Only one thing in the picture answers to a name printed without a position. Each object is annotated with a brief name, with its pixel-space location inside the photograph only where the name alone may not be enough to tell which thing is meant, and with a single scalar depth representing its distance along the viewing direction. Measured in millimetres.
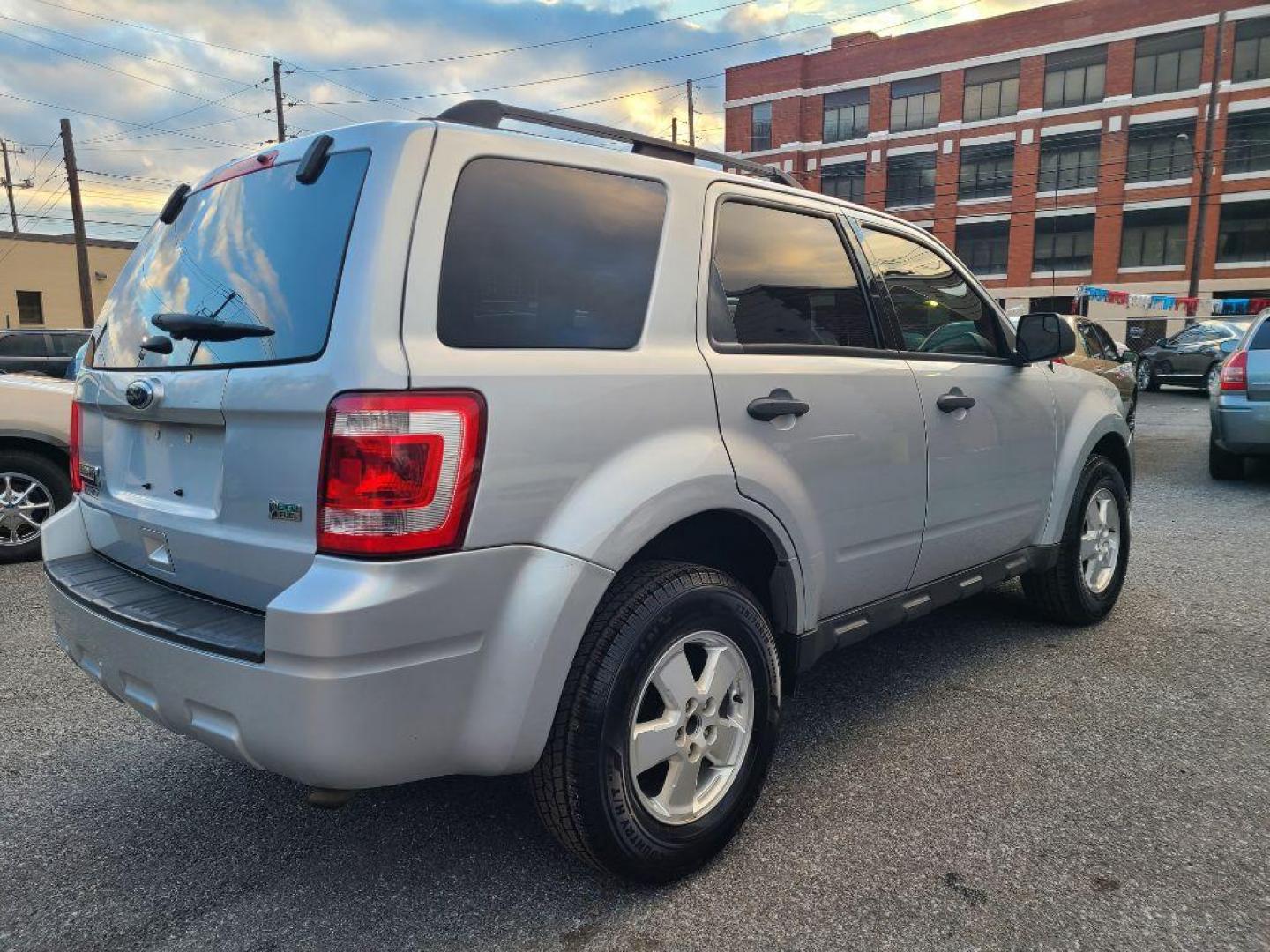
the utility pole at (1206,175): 29875
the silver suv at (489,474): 1864
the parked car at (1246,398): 7824
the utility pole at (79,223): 28845
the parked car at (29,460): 5758
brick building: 36938
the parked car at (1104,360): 9672
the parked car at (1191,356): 19750
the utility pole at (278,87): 33219
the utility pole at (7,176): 48500
